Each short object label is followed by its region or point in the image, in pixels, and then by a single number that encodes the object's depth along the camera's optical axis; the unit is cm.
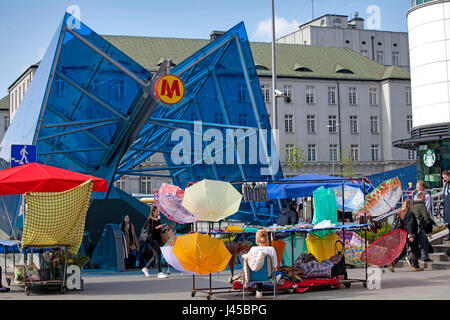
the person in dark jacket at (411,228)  1639
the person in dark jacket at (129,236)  1934
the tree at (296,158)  7338
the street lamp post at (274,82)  2819
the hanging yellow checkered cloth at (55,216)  1322
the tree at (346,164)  7450
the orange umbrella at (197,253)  1178
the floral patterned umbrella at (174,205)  1462
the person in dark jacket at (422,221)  1725
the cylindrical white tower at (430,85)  3559
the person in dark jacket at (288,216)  1894
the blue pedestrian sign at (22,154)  1717
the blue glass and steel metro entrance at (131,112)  2053
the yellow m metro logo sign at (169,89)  1912
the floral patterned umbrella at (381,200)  1371
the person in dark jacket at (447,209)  1662
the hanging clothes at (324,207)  1410
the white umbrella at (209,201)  1243
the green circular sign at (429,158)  3552
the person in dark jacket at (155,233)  1725
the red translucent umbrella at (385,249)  1298
